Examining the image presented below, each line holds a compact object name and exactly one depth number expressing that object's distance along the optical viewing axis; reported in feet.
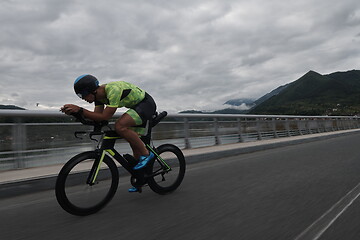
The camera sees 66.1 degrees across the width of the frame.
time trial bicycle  9.47
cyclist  10.24
